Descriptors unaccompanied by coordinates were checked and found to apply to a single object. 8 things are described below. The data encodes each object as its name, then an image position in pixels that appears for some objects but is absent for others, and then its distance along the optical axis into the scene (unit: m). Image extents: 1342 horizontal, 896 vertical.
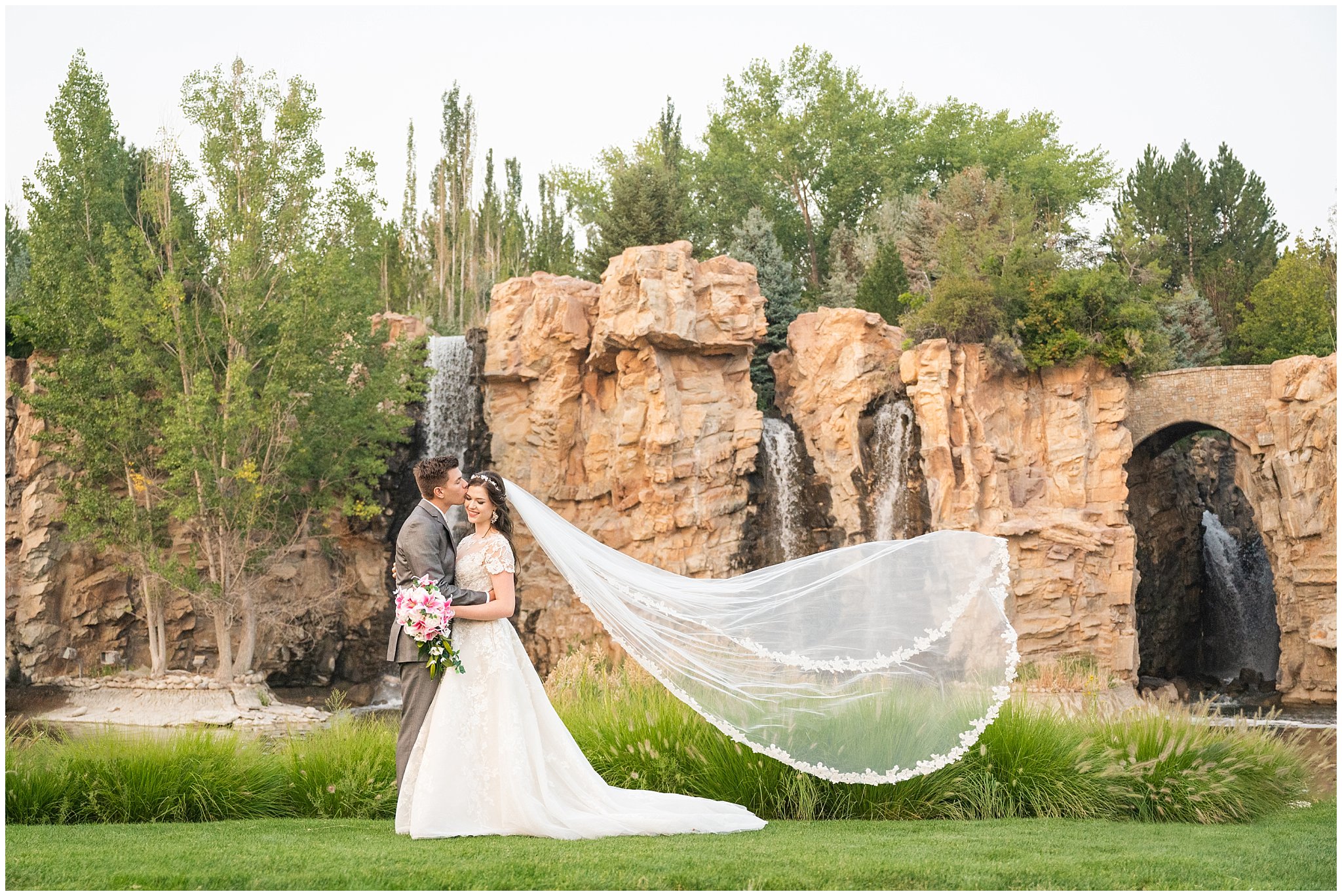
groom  6.63
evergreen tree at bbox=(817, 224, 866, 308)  30.09
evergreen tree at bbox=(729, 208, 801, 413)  24.83
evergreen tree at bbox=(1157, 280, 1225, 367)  28.47
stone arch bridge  22.08
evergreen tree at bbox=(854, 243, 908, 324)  25.83
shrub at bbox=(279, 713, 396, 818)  7.84
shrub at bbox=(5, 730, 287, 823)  7.59
